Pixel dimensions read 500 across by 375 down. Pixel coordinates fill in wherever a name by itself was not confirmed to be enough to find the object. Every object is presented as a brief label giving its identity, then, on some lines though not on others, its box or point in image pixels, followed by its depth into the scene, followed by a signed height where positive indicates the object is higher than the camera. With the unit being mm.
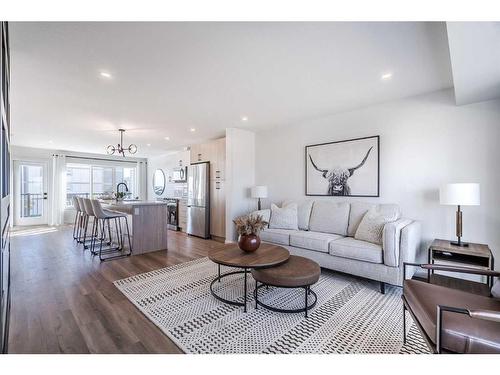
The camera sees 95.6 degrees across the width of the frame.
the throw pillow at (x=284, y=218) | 3711 -532
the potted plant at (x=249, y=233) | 2461 -519
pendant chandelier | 4785 +863
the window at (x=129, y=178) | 8562 +284
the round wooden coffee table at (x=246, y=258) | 2125 -730
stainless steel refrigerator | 5246 -355
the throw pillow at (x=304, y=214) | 3770 -473
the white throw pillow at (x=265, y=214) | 3862 -480
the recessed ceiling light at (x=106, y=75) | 2439 +1205
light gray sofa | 2441 -706
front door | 6512 -241
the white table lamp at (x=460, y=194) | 2365 -81
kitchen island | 3887 -690
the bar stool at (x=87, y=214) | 4109 -546
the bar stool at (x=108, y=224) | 3785 -737
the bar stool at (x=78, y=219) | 5016 -777
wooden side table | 2299 -764
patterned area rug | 1662 -1168
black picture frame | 3371 +423
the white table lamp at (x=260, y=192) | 4363 -118
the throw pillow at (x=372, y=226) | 2768 -506
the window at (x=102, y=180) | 7969 +182
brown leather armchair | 1130 -734
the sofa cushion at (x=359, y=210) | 3055 -339
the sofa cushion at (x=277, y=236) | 3389 -770
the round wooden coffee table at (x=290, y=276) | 1982 -809
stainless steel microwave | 6451 +329
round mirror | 7950 +125
